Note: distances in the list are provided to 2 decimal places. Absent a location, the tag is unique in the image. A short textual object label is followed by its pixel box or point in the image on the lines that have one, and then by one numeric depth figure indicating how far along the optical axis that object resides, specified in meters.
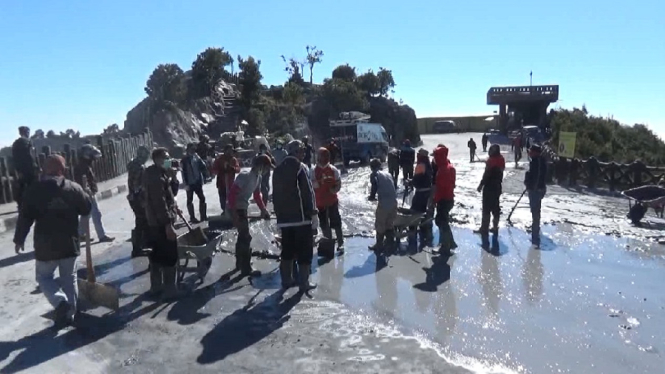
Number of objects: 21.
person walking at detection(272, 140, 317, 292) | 7.79
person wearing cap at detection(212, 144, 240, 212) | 12.02
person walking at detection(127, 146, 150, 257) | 8.75
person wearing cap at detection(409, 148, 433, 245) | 11.26
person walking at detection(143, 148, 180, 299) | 7.29
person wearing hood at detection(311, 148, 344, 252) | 10.04
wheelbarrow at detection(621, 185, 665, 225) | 13.98
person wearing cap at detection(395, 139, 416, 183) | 19.72
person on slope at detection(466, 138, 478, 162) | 34.20
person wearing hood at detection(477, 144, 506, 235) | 11.73
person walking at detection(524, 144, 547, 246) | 12.00
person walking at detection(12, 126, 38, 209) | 11.27
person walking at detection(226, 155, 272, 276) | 8.45
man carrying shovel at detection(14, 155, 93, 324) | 6.31
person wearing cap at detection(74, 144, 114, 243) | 10.07
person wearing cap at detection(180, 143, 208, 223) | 12.75
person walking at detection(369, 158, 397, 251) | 10.09
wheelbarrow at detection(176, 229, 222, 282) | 8.00
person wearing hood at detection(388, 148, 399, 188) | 20.38
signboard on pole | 22.78
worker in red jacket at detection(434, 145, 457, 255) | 10.45
